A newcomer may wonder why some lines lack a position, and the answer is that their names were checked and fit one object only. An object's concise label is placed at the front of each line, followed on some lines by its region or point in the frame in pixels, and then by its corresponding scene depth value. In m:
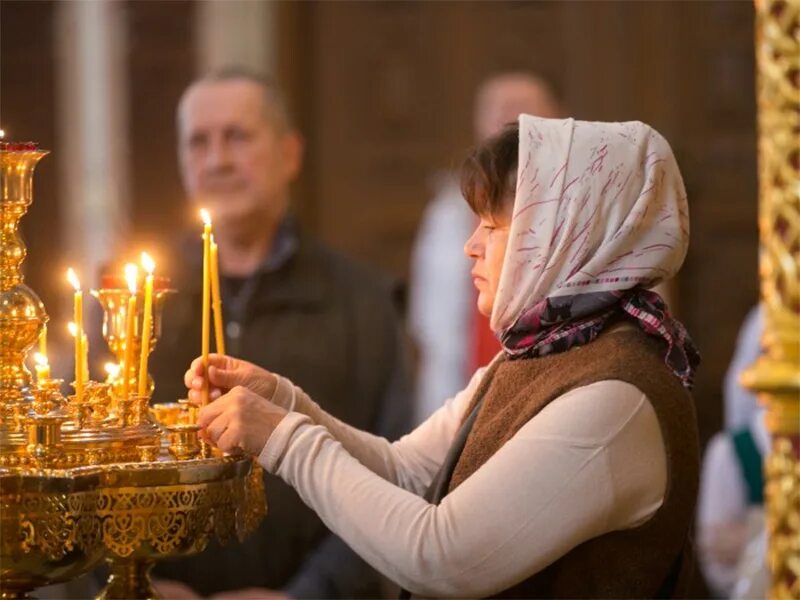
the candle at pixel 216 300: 4.07
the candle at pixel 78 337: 4.03
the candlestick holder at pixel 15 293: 4.01
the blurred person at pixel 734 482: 8.95
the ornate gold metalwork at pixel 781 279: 3.26
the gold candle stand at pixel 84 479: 3.69
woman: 3.96
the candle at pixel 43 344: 4.33
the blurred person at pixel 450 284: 10.15
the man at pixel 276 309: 6.26
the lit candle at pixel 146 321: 4.06
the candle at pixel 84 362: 4.09
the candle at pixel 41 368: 4.17
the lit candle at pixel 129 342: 4.12
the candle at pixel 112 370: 4.33
